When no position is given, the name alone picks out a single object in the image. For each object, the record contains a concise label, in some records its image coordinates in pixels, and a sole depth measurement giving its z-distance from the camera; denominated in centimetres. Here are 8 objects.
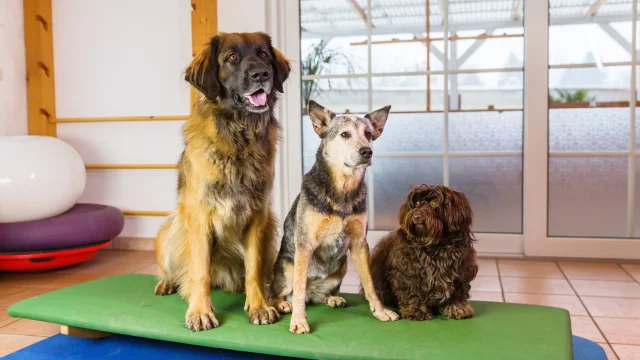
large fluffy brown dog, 201
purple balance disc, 339
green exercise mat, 174
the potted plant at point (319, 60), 424
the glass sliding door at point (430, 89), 396
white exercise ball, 338
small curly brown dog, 189
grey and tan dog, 188
